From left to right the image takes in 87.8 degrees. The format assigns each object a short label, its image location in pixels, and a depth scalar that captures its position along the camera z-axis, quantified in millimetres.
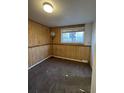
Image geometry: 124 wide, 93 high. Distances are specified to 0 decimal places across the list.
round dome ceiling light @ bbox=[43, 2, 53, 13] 2090
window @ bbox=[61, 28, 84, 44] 3714
